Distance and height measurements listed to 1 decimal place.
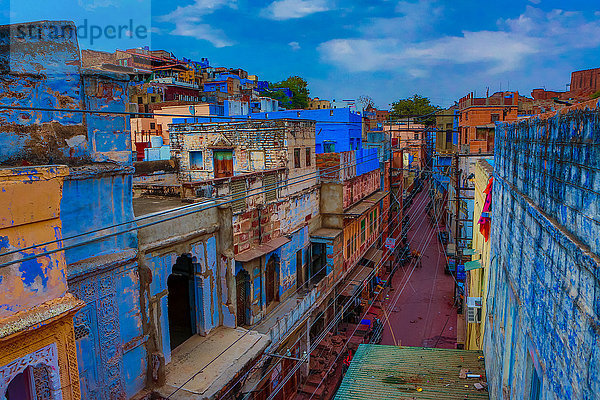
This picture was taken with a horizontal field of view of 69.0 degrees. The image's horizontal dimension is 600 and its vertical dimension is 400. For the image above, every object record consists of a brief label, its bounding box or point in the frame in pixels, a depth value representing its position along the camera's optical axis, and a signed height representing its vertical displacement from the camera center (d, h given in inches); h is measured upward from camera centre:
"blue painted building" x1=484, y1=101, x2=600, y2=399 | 143.9 -53.3
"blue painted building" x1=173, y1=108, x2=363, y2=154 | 1171.3 +45.5
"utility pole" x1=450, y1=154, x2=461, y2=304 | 852.0 -106.7
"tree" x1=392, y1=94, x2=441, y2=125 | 2721.5 +211.0
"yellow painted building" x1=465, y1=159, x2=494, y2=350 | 508.8 -172.0
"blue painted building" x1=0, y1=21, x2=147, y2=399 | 306.5 -20.2
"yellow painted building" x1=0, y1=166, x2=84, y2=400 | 205.5 -73.7
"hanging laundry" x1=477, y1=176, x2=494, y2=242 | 467.5 -86.8
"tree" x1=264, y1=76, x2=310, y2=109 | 2444.3 +282.9
